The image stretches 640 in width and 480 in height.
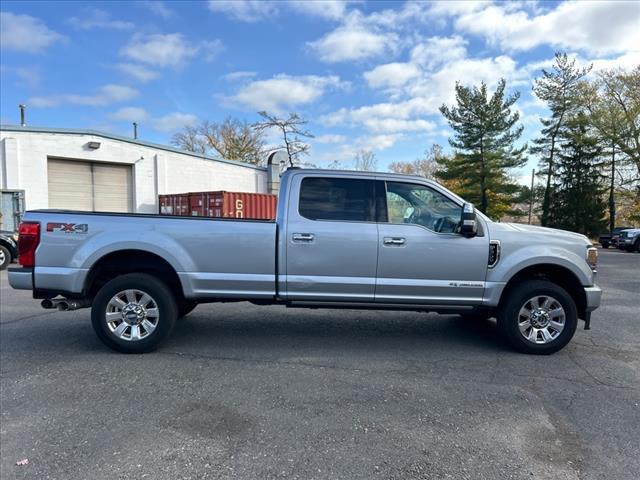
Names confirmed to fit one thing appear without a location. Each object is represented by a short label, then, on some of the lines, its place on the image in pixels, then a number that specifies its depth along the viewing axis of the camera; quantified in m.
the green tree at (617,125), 31.06
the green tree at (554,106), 34.25
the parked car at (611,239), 24.26
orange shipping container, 18.30
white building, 18.00
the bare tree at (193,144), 52.97
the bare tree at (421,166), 54.16
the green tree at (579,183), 33.78
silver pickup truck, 4.58
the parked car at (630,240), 21.50
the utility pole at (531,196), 36.21
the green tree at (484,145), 34.06
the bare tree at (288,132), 39.38
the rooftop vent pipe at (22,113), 28.18
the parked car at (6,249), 12.36
